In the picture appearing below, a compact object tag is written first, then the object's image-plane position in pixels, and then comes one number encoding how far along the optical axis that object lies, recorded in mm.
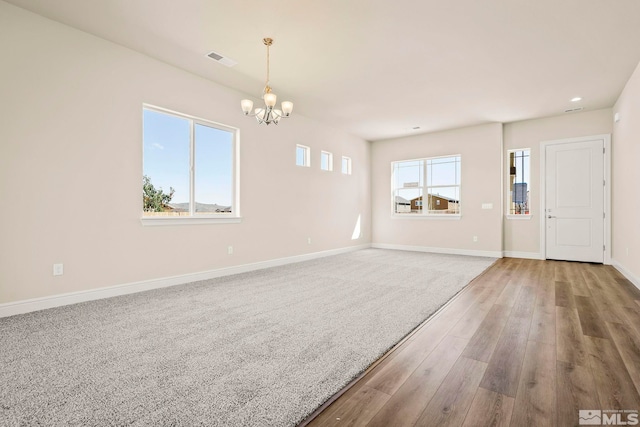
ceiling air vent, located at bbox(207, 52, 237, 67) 3826
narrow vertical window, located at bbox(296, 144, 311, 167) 6333
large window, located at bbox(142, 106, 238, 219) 4086
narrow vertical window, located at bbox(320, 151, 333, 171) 7004
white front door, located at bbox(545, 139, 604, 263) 5887
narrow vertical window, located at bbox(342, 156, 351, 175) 7684
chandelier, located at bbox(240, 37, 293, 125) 3498
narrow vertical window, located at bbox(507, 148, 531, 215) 6695
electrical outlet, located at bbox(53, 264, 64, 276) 3207
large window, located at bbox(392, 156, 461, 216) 7465
